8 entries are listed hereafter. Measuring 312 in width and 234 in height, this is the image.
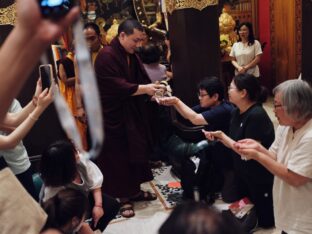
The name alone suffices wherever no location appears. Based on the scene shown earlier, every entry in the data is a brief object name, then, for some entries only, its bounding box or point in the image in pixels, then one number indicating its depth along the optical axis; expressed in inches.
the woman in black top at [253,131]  95.7
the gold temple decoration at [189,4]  122.1
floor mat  123.6
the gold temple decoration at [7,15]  106.5
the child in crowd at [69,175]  78.0
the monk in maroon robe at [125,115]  113.1
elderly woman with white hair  69.6
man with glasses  111.3
